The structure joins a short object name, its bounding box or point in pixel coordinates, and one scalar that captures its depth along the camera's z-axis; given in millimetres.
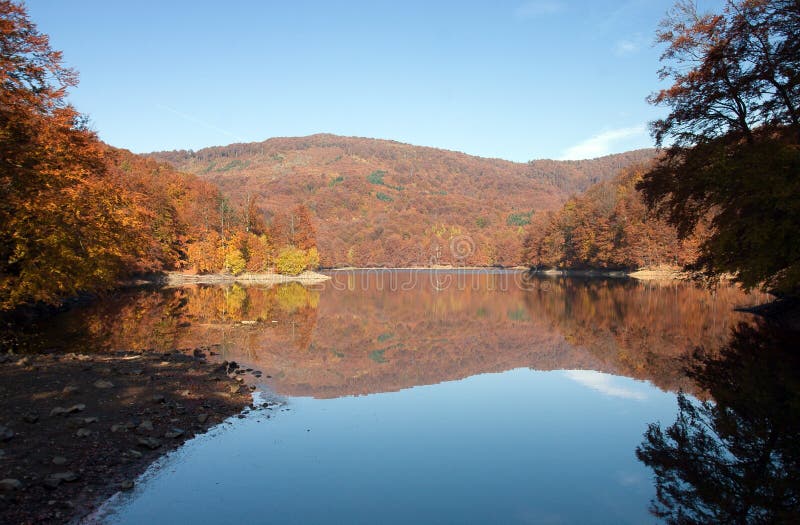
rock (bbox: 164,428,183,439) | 8615
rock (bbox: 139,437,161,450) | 8023
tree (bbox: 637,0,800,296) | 14070
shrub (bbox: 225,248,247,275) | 73500
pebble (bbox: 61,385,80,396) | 9533
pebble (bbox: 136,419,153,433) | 8529
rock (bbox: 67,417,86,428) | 8023
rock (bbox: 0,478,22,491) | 5760
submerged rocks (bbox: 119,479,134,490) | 6674
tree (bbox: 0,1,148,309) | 16000
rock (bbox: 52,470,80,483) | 6386
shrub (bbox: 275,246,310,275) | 79669
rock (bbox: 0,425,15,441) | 7070
